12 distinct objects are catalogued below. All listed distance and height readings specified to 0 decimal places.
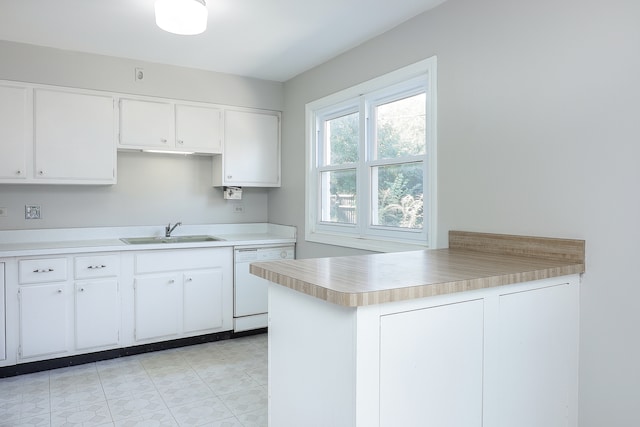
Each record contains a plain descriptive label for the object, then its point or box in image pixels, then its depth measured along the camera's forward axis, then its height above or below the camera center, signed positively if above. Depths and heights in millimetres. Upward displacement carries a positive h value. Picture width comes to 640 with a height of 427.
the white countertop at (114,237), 3219 -284
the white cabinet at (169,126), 3699 +743
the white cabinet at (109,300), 3078 -751
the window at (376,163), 2779 +347
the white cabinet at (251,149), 4172 +598
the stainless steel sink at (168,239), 3850 -308
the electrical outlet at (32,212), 3521 -47
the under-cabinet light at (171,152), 3934 +526
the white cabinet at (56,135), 3256 +577
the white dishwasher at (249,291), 3938 -797
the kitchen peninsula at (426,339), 1317 -468
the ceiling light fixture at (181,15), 2326 +1081
